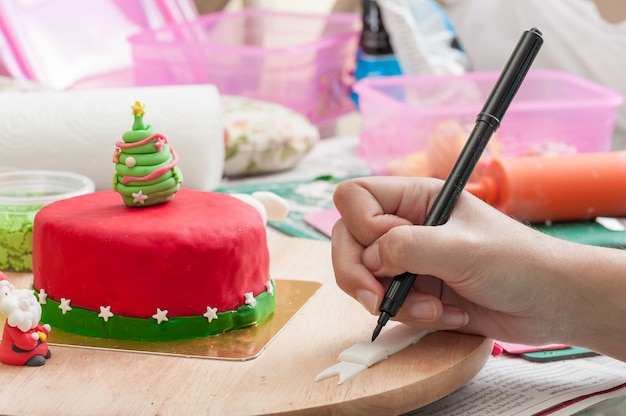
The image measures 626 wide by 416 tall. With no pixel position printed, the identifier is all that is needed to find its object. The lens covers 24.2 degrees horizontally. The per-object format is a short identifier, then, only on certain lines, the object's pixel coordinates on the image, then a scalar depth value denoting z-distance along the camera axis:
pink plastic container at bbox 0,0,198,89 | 1.18
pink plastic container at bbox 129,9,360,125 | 1.21
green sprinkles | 0.71
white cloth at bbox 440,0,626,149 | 1.31
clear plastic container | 0.71
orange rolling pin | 0.86
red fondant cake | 0.62
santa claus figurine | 0.59
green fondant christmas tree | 0.64
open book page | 0.61
